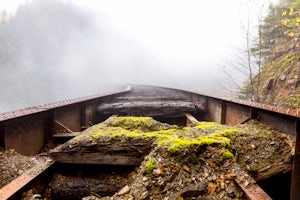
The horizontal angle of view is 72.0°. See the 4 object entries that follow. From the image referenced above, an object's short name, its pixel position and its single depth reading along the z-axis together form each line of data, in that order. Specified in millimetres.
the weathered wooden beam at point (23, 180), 1397
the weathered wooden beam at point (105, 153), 1925
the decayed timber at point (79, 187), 1717
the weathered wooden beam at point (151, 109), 4096
